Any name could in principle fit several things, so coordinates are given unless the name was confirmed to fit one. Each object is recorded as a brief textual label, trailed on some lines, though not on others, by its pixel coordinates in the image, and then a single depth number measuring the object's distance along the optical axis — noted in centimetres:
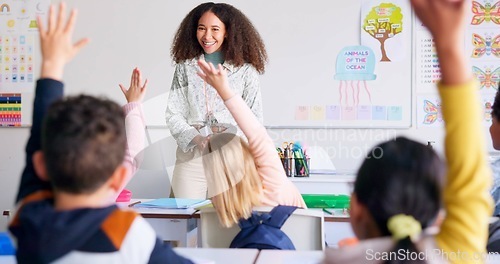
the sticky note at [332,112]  465
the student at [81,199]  100
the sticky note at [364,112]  463
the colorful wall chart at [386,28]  461
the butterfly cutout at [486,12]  458
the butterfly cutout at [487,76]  459
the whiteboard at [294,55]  463
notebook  282
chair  221
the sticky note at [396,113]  462
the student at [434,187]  85
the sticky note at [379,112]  462
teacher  344
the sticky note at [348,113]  464
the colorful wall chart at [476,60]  459
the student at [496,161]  208
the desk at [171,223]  266
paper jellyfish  464
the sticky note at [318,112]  466
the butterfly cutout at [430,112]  461
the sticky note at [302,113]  468
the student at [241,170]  204
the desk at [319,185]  432
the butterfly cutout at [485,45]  458
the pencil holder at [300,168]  440
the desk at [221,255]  168
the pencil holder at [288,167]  440
